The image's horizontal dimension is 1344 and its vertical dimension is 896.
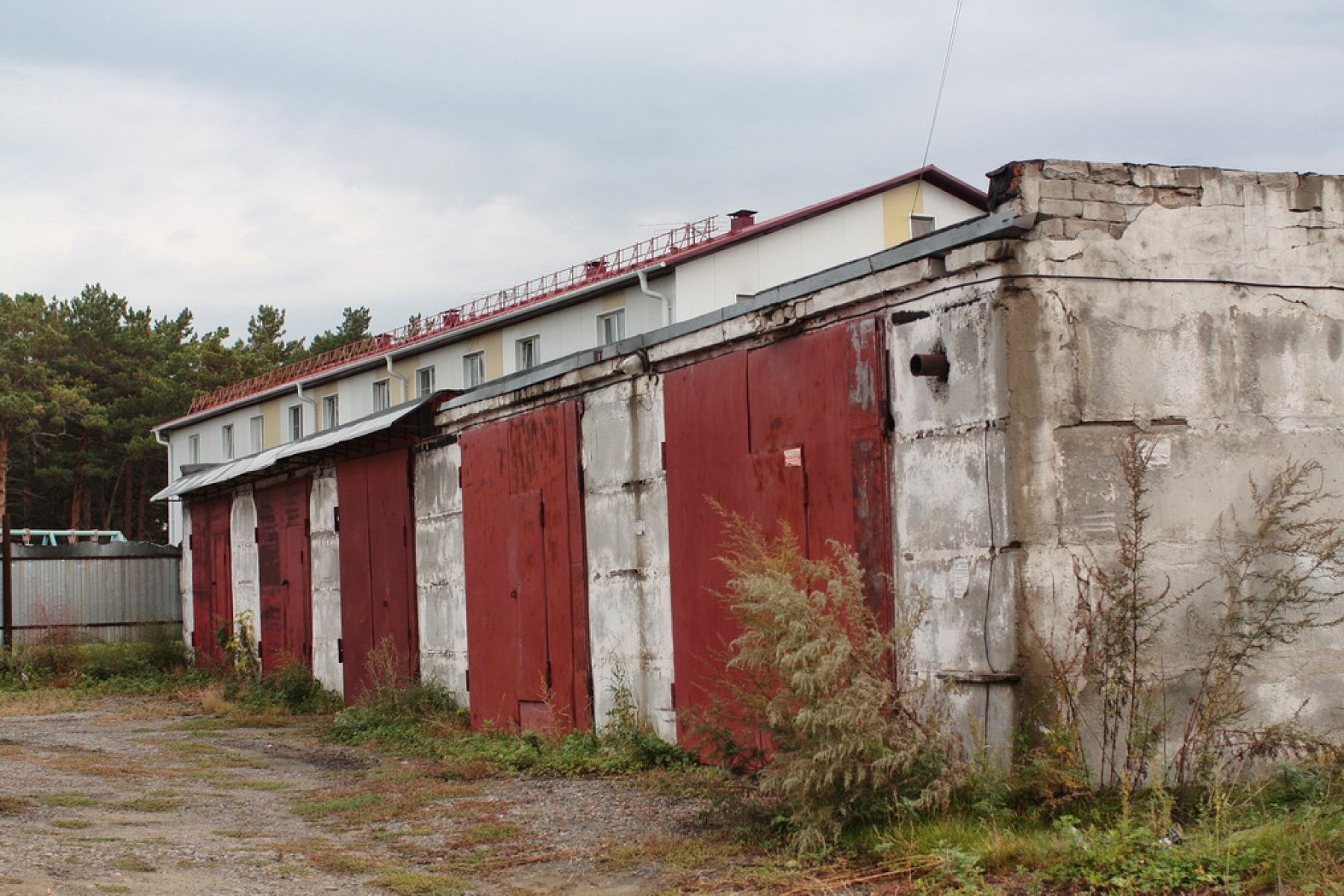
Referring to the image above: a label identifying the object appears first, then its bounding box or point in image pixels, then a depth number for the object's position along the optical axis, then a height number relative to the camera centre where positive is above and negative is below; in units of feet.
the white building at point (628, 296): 86.53 +15.83
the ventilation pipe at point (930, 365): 27.40 +3.00
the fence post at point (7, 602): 80.33 -2.20
